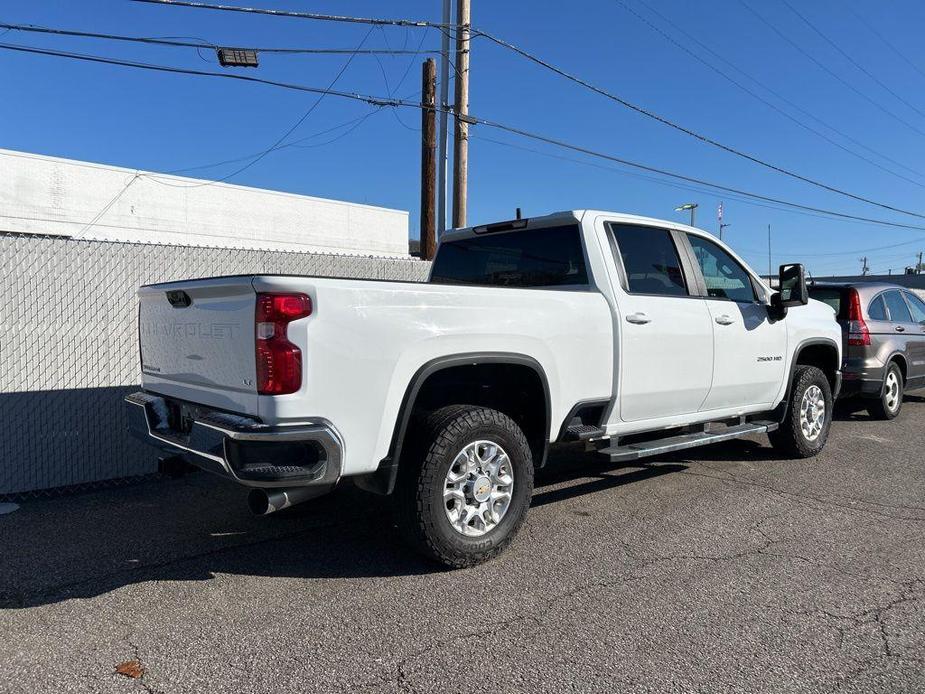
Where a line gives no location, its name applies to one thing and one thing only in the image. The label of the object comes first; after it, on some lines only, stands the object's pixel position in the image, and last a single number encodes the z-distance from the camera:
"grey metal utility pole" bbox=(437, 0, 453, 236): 12.83
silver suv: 8.59
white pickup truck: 3.34
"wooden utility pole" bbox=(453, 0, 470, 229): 12.51
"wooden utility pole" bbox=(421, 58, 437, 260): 13.16
